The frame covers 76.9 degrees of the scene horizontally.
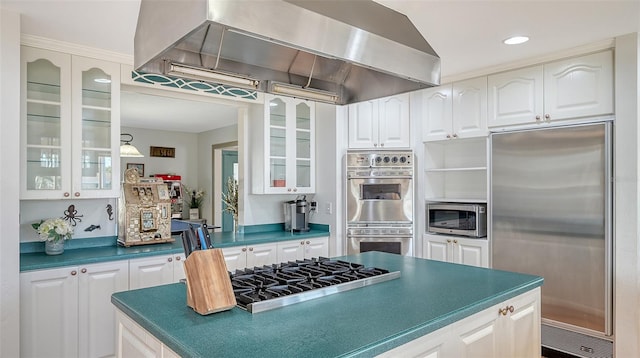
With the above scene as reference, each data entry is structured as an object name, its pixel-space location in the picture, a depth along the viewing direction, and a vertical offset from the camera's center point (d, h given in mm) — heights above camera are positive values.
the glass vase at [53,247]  2879 -510
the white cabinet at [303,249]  3756 -703
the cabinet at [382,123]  3992 +527
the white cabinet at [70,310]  2572 -896
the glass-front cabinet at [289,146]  3980 +307
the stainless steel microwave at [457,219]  3580 -392
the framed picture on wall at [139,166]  7062 +175
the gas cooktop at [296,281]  1553 -471
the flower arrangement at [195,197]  7527 -396
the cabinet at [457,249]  3569 -677
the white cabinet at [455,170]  3918 +58
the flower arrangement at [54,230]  2809 -379
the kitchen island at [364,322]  1210 -505
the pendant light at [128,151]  5233 +323
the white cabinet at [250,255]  3412 -697
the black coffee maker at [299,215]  4098 -397
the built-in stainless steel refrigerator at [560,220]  2930 -345
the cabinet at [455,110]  3625 +621
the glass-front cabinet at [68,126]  2830 +369
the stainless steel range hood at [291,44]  1196 +489
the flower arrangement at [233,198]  4686 -296
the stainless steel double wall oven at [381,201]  3887 -243
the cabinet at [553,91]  2930 +670
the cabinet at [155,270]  2939 -713
